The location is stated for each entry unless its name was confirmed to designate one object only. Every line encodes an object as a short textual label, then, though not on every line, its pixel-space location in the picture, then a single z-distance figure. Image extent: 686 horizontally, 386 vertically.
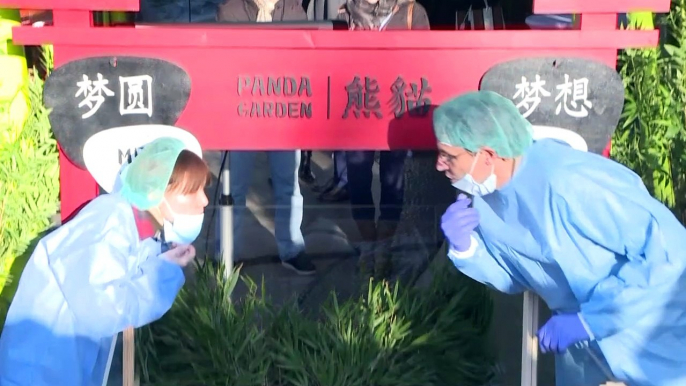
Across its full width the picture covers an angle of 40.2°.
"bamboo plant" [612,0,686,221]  2.92
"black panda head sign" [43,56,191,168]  2.73
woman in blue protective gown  2.33
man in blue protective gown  2.38
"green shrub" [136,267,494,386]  3.43
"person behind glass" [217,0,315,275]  4.55
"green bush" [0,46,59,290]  2.68
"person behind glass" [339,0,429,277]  3.91
